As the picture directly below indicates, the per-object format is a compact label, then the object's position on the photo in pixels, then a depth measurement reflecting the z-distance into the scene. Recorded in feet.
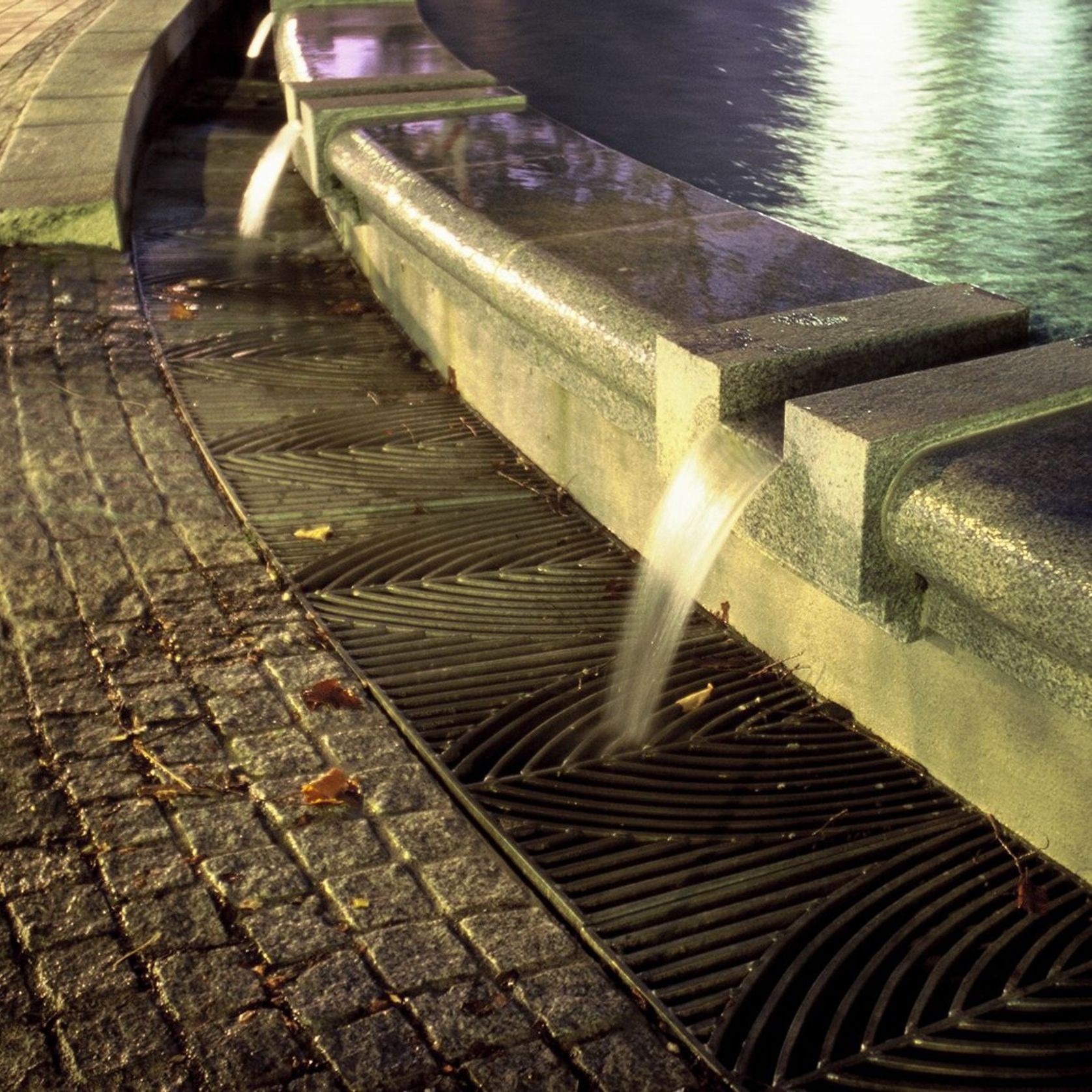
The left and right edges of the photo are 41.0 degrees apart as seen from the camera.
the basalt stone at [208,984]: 9.00
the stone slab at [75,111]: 27.45
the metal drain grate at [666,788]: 9.26
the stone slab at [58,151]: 25.02
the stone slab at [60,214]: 23.56
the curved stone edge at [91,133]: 23.88
